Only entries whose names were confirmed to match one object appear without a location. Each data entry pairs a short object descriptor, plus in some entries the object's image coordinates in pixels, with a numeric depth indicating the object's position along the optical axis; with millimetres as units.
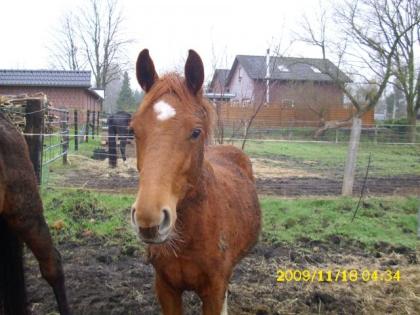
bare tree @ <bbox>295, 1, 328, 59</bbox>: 24359
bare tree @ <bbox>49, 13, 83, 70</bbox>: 42112
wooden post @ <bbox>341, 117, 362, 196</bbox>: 7227
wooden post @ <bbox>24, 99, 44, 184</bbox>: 5961
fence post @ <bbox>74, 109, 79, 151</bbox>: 13031
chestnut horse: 1740
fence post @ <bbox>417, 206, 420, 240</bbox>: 5391
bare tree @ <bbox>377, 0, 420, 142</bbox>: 21625
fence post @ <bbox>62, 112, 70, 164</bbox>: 10531
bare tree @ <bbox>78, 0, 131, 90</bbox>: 39625
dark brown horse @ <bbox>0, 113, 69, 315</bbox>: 2785
